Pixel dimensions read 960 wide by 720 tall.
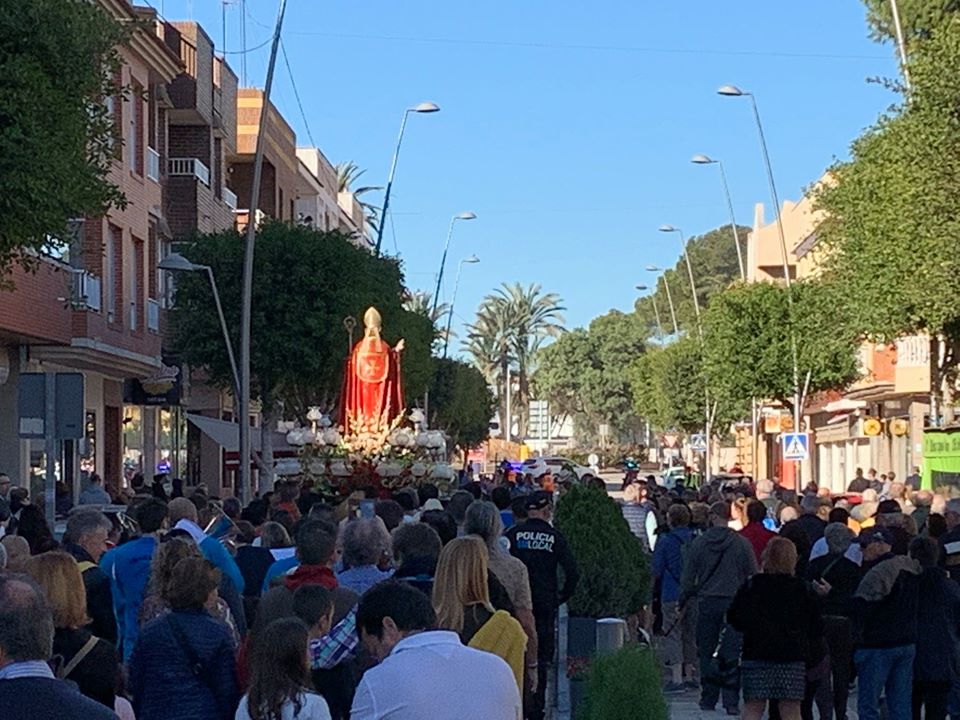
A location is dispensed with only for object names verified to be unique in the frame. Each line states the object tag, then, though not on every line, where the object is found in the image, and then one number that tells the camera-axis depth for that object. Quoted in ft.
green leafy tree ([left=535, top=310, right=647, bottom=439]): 444.55
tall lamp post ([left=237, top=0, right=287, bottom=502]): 93.91
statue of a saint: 93.40
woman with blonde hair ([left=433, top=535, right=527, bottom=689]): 25.32
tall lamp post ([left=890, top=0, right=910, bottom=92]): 106.63
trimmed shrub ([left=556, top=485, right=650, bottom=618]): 51.80
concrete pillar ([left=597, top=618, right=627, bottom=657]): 42.24
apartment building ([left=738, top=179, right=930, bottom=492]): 163.73
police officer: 41.70
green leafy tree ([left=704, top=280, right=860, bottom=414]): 191.42
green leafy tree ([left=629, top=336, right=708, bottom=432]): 296.30
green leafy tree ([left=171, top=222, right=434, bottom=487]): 144.87
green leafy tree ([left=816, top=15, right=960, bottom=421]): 102.12
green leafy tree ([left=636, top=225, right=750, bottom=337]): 458.09
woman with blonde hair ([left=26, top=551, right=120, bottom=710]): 23.84
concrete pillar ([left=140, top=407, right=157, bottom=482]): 140.77
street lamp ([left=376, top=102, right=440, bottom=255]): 144.66
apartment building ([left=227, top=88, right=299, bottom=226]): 189.47
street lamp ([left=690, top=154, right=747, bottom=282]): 185.57
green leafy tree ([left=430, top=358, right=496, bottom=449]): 256.11
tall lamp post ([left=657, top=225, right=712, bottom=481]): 243.95
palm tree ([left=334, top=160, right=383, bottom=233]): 342.23
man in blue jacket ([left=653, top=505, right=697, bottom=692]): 61.46
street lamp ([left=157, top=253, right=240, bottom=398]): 96.07
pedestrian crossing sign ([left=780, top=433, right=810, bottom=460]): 137.28
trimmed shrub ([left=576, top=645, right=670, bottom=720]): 35.19
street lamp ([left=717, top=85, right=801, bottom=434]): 154.71
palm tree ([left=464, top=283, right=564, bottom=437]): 397.60
